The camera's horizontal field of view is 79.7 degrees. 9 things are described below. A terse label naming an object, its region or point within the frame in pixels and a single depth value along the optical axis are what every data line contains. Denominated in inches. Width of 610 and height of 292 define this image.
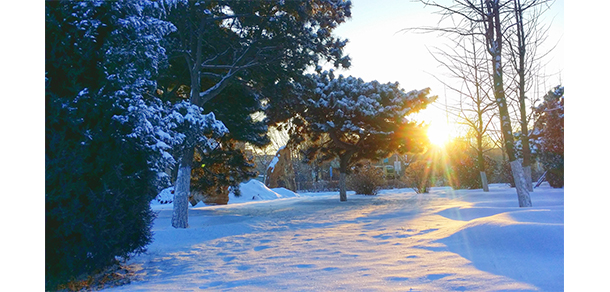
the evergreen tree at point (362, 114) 549.0
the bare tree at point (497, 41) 347.3
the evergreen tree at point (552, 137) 609.0
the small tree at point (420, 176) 845.8
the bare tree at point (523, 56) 393.7
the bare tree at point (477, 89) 413.4
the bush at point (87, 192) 138.0
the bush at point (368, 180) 834.2
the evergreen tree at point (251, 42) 334.0
